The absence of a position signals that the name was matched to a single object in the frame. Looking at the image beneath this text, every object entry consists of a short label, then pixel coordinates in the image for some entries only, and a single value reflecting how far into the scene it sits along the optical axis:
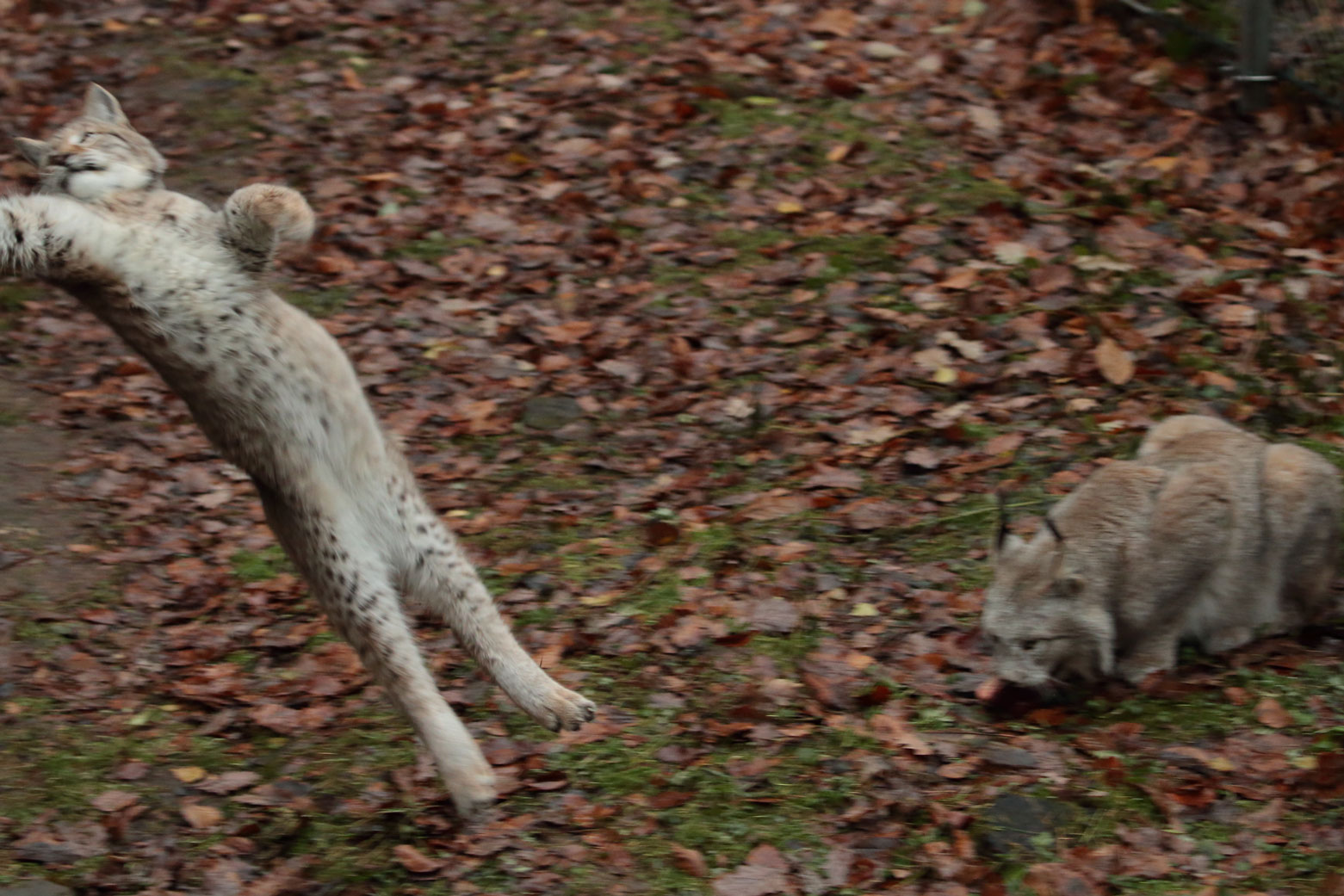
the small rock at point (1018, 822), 8.41
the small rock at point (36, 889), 8.92
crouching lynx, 9.52
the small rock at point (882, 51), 19.50
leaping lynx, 8.48
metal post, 17.00
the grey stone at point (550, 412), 14.17
